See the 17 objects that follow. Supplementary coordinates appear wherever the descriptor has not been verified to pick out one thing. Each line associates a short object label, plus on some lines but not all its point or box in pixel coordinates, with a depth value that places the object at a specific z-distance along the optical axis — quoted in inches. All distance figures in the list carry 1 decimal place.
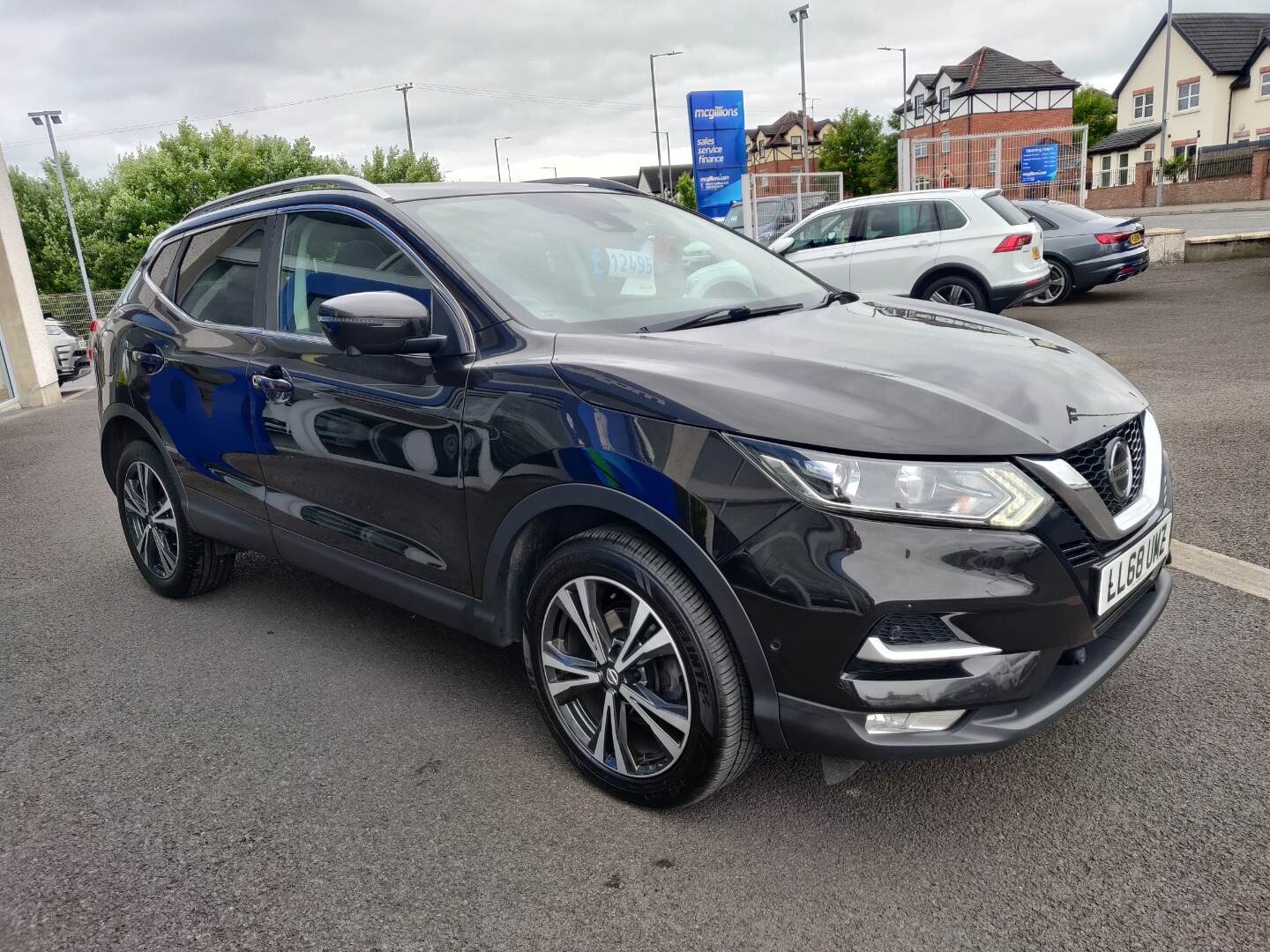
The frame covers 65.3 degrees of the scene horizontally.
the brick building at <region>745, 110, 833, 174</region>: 3497.3
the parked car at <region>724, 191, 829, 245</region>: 812.6
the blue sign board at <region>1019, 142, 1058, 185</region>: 766.5
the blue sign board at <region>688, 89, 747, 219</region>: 1036.5
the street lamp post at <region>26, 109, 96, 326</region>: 1143.7
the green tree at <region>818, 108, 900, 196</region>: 2138.3
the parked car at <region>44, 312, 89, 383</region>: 716.0
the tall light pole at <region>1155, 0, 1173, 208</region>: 1554.3
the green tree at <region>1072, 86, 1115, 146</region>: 3100.4
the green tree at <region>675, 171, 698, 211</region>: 2946.1
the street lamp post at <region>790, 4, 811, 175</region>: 1663.4
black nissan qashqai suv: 86.2
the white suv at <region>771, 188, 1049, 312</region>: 449.1
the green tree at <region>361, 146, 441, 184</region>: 2625.5
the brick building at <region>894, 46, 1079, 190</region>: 2245.3
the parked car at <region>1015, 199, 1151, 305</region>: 528.4
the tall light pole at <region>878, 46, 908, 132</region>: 2387.3
